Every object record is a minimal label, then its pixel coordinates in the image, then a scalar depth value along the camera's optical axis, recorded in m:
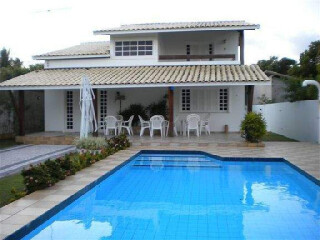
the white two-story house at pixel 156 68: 14.52
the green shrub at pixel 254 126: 11.66
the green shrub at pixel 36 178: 6.09
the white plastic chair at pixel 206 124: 14.00
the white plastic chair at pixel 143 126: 13.63
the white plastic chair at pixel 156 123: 13.22
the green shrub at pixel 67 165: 7.28
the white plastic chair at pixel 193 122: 13.27
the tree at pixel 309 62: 23.07
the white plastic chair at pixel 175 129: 13.80
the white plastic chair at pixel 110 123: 13.57
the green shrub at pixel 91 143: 10.35
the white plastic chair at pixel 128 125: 13.86
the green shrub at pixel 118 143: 10.86
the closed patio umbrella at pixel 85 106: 10.99
